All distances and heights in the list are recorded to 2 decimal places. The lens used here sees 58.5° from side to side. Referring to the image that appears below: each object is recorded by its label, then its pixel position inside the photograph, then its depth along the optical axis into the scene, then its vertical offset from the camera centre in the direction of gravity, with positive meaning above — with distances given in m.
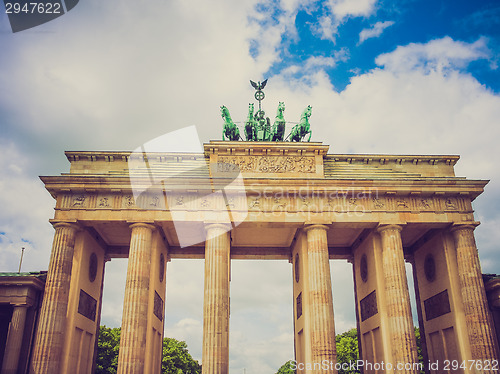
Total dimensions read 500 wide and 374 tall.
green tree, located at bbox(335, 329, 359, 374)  64.69 +4.60
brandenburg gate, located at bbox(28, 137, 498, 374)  26.73 +9.35
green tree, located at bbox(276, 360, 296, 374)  102.06 +3.86
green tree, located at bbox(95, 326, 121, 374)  54.12 +4.21
